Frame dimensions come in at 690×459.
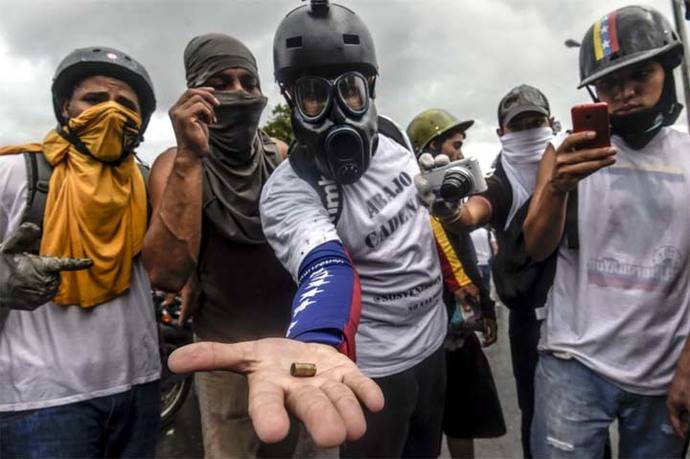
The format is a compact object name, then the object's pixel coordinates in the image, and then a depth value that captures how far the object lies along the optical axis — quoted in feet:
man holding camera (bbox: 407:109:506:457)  9.32
